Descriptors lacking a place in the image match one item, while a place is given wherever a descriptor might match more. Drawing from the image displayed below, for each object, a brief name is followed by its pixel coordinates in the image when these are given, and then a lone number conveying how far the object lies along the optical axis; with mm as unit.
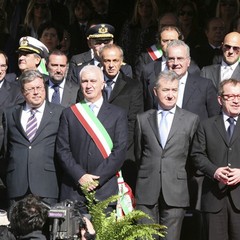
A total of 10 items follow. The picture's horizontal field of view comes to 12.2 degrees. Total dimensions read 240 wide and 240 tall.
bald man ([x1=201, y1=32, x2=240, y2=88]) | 12992
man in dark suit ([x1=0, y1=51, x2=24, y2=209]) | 12883
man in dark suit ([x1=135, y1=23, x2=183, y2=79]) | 13336
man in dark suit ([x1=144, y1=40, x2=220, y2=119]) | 12523
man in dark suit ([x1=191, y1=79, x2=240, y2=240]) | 11562
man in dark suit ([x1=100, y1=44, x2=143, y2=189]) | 12602
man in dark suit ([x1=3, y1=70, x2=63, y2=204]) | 11961
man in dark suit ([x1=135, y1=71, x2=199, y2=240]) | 11859
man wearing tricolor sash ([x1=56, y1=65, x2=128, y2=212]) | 11766
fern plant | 9141
